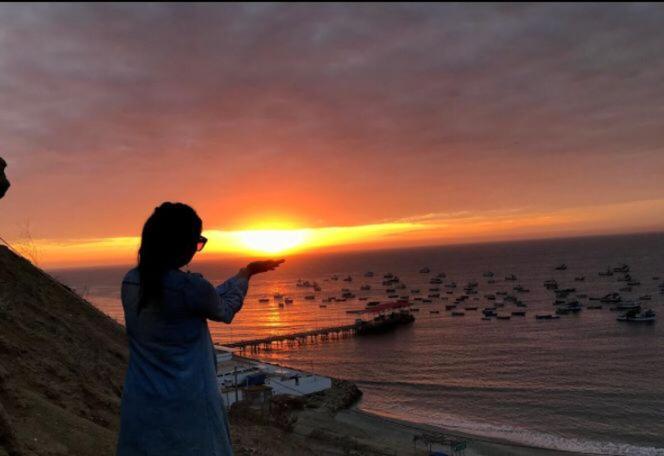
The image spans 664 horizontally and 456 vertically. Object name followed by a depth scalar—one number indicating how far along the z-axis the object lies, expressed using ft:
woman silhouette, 8.83
